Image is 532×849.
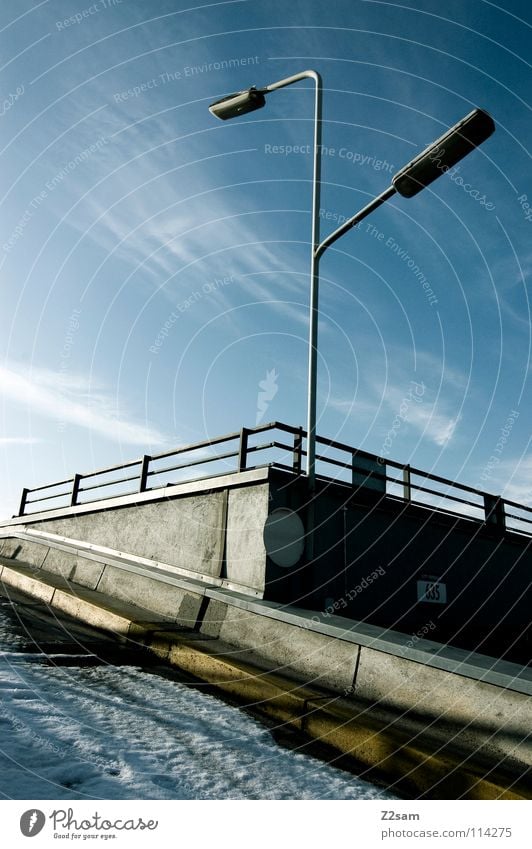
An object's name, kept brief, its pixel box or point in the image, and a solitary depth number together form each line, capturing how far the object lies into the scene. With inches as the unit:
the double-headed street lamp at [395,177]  288.2
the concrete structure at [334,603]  192.5
